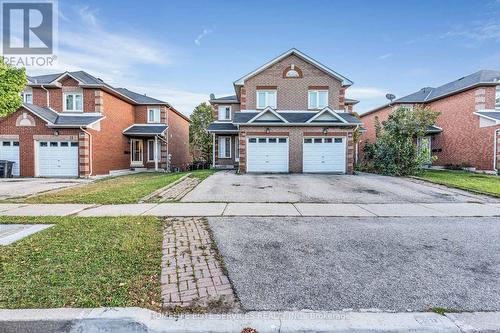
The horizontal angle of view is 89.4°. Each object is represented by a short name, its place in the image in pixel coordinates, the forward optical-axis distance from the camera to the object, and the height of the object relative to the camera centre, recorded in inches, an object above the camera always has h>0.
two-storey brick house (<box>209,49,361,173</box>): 704.4 +102.9
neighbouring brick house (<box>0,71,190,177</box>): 677.9 +85.1
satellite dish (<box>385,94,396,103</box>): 1087.2 +268.5
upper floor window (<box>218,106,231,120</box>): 994.1 +182.1
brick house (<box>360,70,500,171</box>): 747.4 +124.4
